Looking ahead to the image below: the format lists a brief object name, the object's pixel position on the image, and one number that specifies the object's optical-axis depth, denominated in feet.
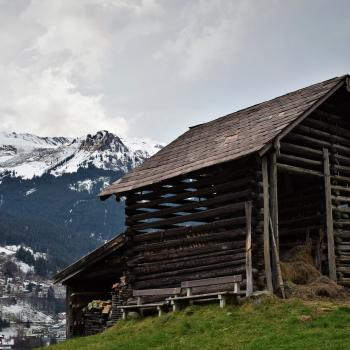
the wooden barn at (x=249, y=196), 73.31
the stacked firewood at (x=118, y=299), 89.61
